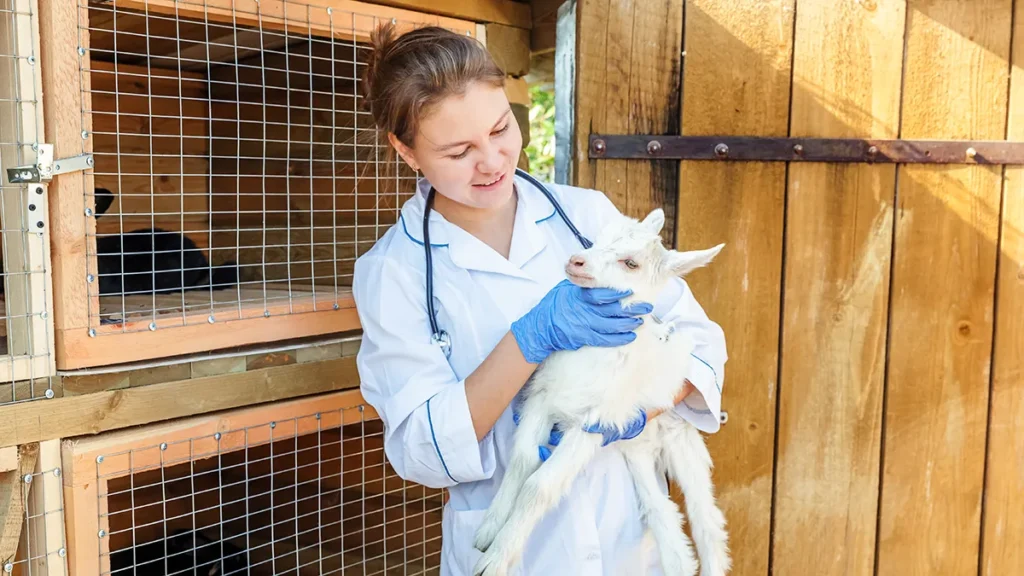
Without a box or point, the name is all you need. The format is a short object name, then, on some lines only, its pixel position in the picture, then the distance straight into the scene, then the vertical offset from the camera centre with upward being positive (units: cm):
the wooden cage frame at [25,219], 195 -1
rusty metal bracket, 256 +22
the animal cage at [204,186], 207 +14
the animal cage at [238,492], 213 -113
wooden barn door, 258 -8
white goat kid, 175 -40
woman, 181 -22
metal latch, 196 +11
